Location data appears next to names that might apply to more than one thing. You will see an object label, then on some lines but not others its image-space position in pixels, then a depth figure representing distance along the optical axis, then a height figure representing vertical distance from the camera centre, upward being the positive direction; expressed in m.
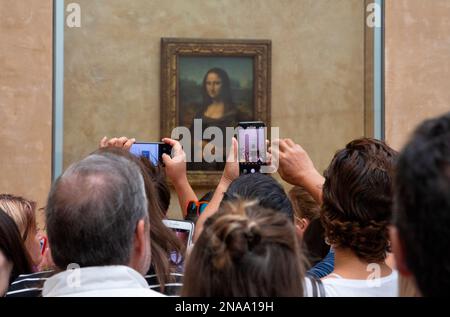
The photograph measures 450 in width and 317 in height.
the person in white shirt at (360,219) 2.43 -0.18
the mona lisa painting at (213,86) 9.48 +1.14
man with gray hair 2.00 -0.19
